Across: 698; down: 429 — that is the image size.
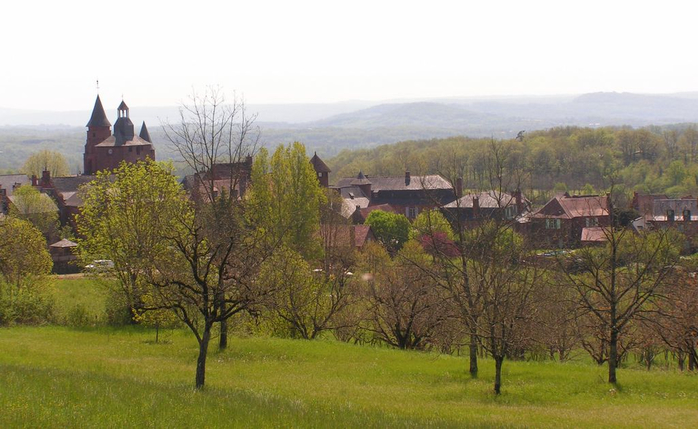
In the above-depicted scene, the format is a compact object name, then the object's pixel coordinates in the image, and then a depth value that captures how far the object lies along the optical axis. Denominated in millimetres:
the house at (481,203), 73550
